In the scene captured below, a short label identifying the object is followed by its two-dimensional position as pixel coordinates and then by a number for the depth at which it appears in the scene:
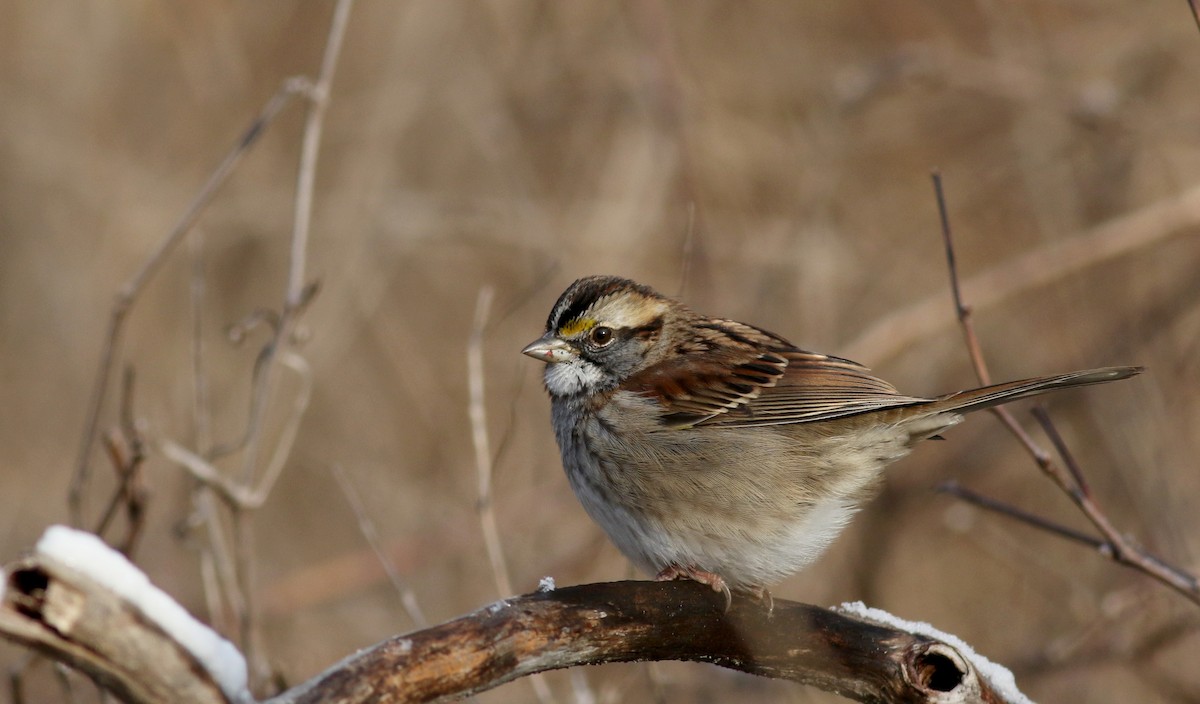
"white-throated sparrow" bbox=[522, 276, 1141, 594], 6.09
